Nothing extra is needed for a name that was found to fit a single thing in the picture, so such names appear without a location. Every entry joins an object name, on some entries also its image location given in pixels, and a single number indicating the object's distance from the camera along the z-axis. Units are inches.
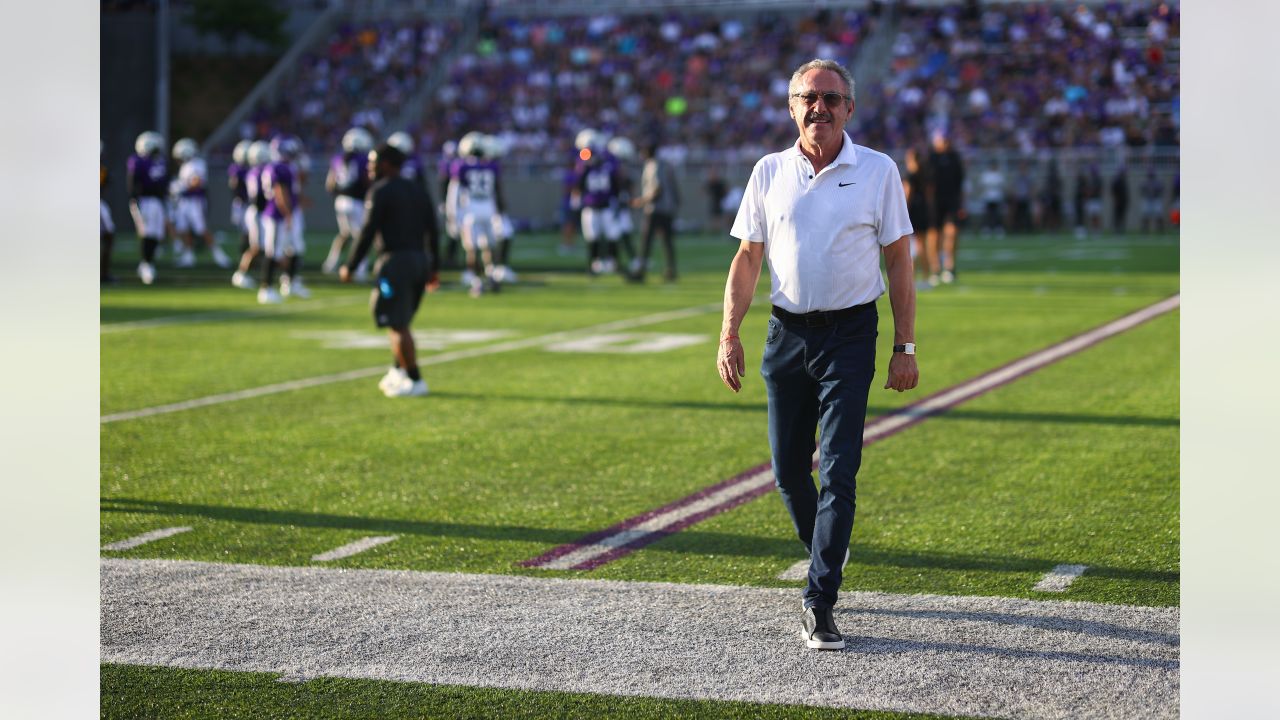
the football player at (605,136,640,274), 952.3
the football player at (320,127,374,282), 857.5
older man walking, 206.2
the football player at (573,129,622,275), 949.8
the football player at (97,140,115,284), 844.1
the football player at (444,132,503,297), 824.3
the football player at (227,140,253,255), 957.8
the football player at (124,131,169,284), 911.0
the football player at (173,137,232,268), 1048.2
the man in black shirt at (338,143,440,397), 451.2
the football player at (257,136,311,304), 774.5
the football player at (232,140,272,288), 808.3
